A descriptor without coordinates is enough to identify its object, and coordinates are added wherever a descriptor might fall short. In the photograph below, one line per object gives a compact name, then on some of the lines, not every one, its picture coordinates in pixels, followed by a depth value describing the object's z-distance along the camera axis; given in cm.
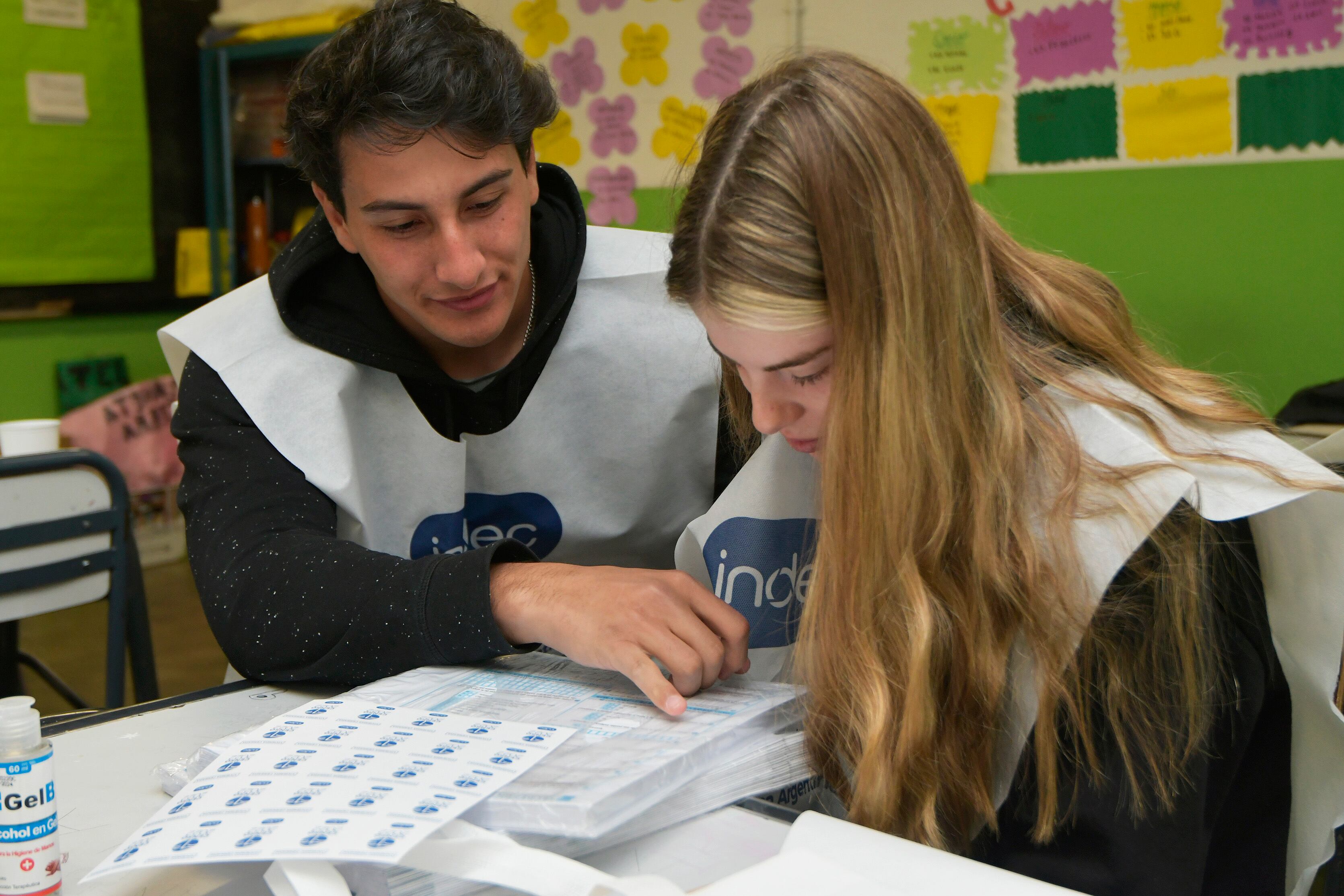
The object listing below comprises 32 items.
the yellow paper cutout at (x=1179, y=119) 194
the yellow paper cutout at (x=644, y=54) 276
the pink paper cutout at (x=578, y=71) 291
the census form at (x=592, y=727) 65
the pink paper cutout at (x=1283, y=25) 181
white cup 177
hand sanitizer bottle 62
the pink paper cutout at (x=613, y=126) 285
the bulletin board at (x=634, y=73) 262
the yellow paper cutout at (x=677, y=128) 272
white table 68
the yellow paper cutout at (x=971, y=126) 221
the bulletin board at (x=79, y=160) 331
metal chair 159
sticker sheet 62
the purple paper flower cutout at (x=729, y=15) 258
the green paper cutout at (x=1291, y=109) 183
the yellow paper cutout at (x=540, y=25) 299
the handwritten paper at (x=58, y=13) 335
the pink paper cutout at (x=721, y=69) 260
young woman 73
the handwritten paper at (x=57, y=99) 336
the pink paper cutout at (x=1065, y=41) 204
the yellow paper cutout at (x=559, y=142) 298
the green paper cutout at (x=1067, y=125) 207
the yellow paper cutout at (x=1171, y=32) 193
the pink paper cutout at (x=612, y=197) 288
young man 93
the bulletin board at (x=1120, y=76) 186
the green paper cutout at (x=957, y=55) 218
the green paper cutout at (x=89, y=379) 355
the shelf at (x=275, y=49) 349
